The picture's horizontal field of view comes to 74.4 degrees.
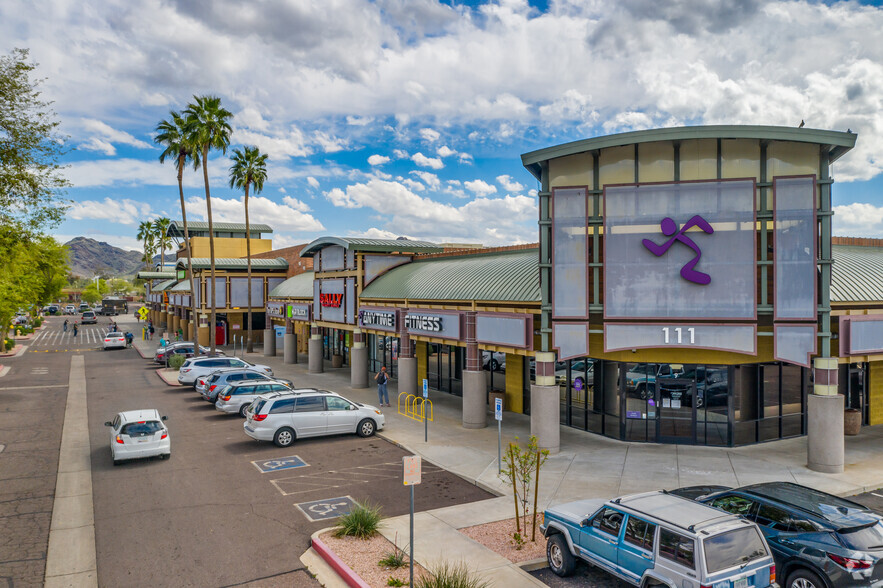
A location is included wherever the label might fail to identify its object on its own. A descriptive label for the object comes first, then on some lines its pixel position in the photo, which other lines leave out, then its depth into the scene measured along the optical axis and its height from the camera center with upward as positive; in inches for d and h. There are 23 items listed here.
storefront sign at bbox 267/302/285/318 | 1738.1 -46.5
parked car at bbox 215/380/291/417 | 976.9 -169.3
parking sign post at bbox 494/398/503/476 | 656.4 -131.6
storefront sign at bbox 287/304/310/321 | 1526.8 -48.7
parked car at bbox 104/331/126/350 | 2127.2 -168.6
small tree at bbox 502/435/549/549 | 466.4 -188.9
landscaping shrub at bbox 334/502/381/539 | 474.0 -189.0
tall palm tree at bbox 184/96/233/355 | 1460.4 +428.8
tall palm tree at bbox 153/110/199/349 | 1537.5 +400.0
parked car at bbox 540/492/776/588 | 324.8 -152.6
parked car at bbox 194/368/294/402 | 1064.2 -157.5
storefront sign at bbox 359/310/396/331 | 1089.5 -50.0
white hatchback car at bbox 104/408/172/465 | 687.1 -170.3
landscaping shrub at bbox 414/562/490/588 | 355.6 -179.2
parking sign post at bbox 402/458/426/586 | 397.9 -122.8
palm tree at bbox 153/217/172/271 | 3503.9 +381.7
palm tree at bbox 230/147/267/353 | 1750.2 +379.0
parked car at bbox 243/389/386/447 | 775.7 -170.3
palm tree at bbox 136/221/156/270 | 3742.6 +386.7
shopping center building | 665.0 -6.9
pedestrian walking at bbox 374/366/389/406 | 1039.1 -167.6
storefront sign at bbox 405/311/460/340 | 906.7 -50.6
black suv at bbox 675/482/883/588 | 350.3 -156.8
